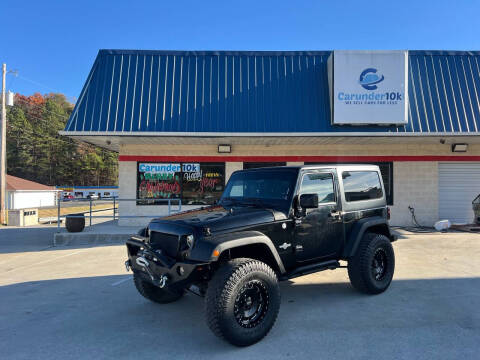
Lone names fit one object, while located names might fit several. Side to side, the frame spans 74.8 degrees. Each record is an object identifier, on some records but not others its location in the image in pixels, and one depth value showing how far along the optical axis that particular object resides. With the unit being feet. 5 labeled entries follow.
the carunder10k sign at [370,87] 35.01
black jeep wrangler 11.13
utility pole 64.75
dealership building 34.94
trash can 33.46
